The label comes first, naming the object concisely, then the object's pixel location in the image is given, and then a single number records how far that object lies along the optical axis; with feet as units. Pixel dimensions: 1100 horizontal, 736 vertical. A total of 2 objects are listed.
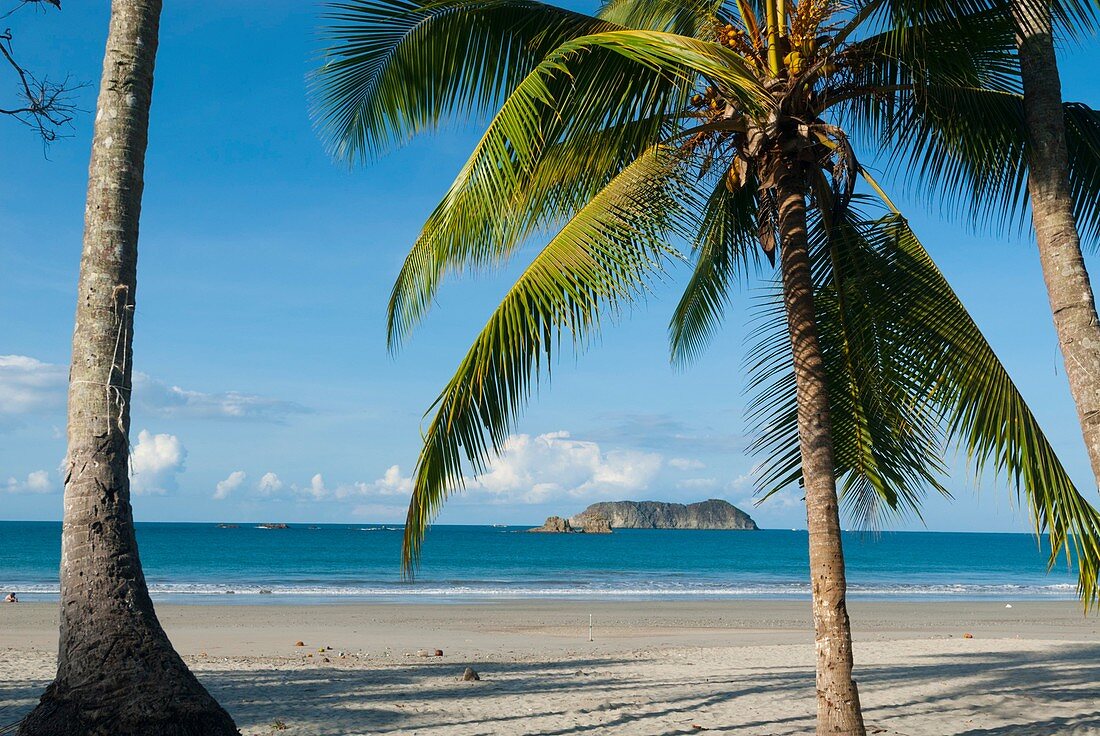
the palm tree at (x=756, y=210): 16.62
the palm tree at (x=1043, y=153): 16.31
